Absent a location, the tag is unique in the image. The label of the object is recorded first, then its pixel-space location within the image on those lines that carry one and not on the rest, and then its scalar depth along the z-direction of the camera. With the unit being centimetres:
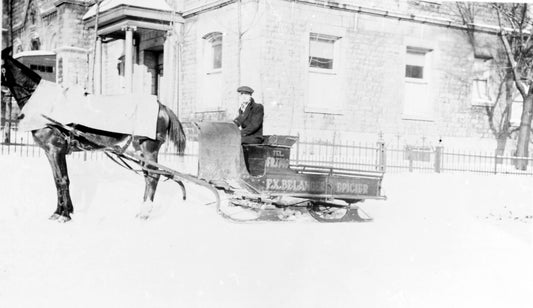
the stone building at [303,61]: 1350
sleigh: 723
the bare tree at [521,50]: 1543
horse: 693
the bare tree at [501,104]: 1741
